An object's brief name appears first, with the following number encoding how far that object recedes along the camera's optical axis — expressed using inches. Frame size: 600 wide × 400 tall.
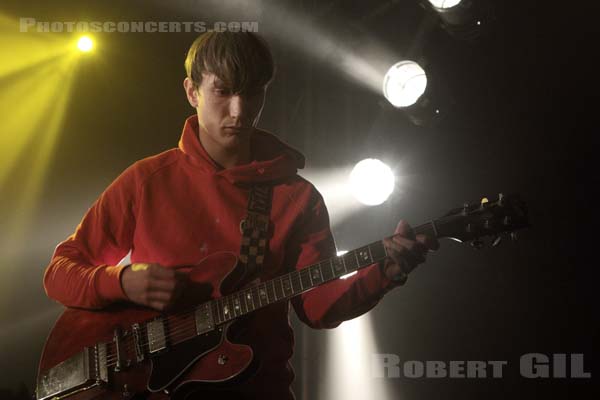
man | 83.7
